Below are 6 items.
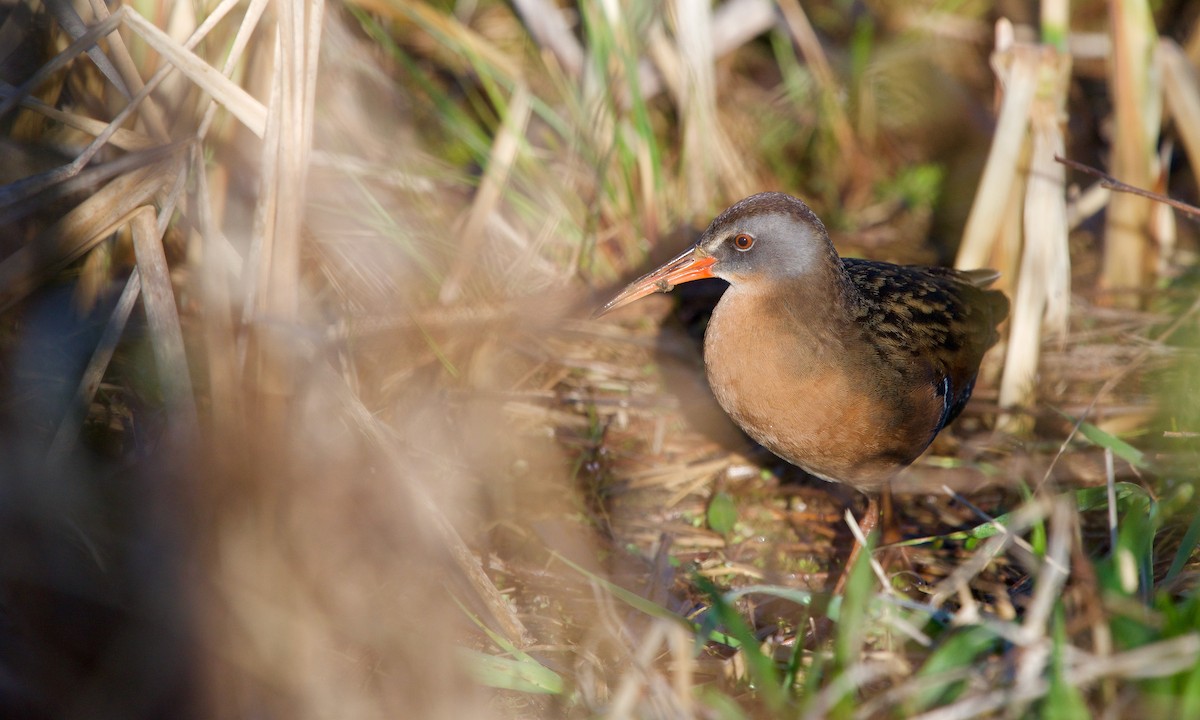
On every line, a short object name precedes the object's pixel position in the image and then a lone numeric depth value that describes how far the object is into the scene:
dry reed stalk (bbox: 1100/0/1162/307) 8.17
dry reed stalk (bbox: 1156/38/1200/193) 8.34
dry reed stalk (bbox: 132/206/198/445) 5.83
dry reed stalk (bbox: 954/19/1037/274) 7.70
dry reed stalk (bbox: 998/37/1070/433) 7.80
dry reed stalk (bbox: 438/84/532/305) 7.81
